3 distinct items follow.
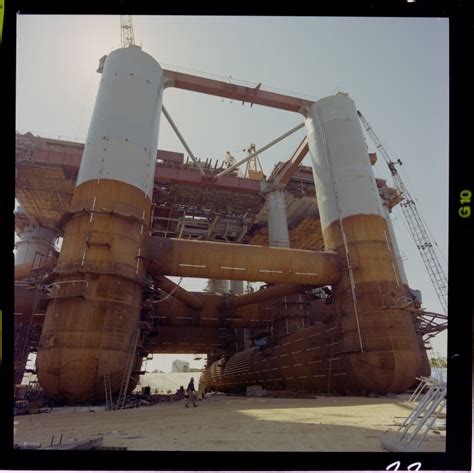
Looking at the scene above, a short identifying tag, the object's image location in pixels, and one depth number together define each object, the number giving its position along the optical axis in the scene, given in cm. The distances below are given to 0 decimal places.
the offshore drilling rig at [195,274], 1745
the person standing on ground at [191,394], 1731
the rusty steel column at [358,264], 1967
